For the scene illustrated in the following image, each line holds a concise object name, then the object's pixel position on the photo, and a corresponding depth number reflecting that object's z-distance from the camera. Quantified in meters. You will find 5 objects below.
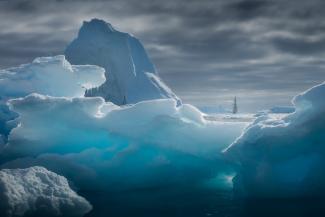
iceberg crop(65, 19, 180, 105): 54.12
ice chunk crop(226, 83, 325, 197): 13.76
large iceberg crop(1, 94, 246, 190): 16.06
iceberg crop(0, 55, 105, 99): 21.50
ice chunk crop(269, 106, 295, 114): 62.49
